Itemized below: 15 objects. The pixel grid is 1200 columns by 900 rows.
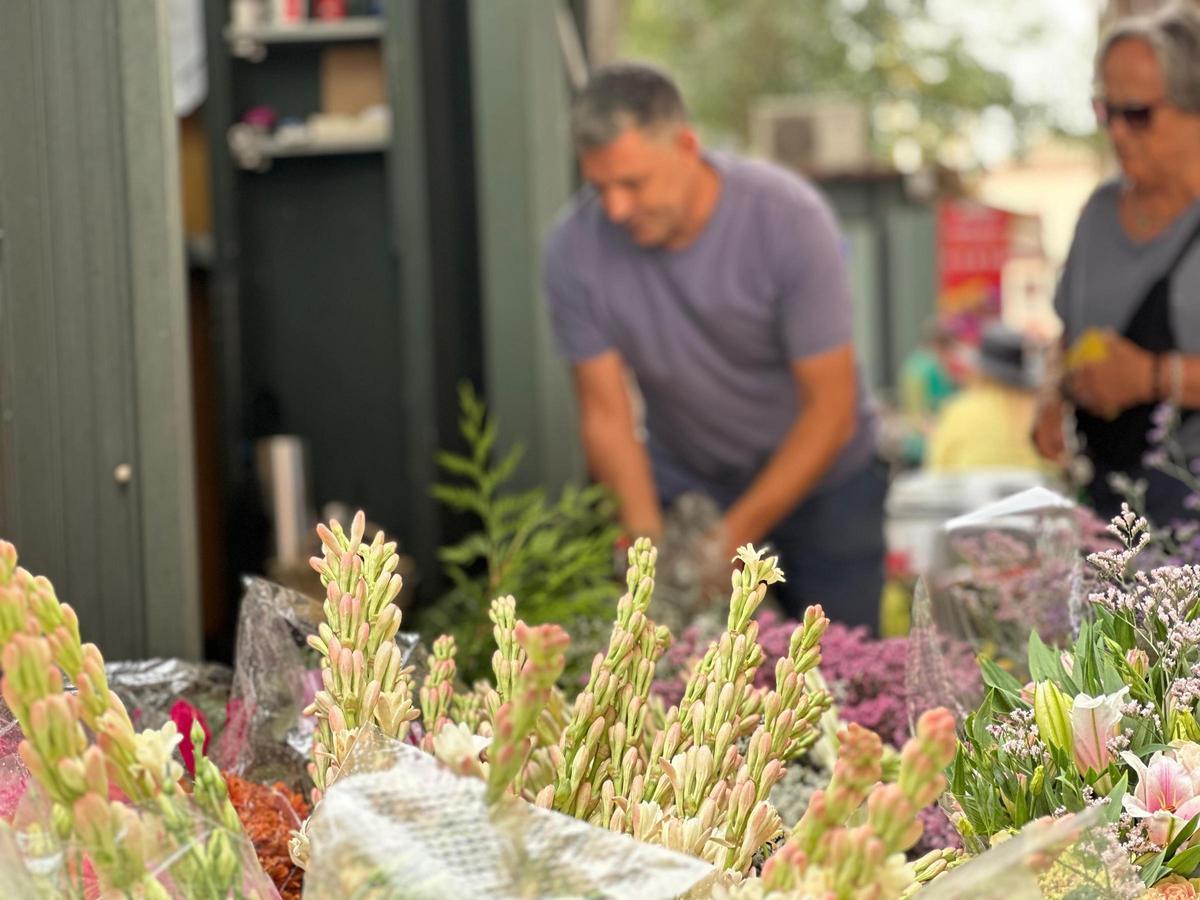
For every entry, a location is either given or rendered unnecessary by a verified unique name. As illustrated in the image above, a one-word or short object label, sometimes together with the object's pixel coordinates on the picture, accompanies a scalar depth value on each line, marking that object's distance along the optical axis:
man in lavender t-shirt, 2.92
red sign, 13.71
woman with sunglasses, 2.47
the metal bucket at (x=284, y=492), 4.73
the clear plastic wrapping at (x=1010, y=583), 1.39
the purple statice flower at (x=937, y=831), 1.17
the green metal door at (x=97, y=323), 1.34
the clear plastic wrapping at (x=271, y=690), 1.19
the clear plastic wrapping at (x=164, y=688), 1.26
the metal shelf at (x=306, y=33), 4.89
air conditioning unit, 13.94
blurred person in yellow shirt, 6.16
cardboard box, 5.01
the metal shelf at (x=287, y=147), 4.93
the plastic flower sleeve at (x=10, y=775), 0.85
